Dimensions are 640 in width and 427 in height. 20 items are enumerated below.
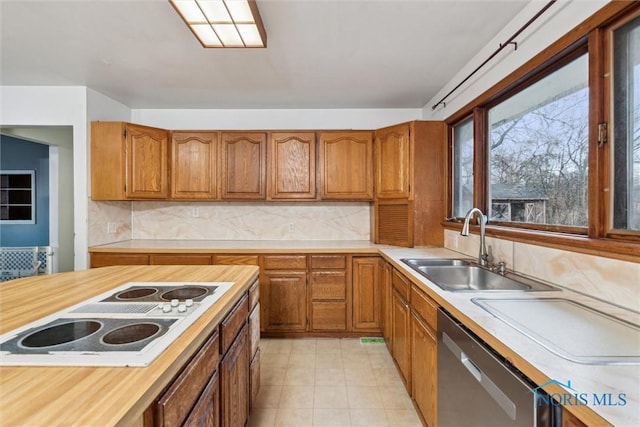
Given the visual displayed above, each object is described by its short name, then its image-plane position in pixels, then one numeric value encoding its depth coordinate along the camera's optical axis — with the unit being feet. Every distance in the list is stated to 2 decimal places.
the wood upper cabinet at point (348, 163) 10.46
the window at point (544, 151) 4.81
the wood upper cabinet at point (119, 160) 9.65
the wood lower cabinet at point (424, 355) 4.89
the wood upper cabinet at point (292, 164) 10.51
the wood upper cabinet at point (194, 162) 10.57
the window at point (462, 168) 8.35
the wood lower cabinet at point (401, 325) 6.36
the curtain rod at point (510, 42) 4.89
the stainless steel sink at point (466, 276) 5.09
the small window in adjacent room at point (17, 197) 14.28
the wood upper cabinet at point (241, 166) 10.55
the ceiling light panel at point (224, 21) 5.02
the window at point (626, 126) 3.84
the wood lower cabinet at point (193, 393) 2.50
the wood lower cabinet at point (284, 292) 9.44
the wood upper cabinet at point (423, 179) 9.27
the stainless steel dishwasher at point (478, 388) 2.62
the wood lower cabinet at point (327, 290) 9.48
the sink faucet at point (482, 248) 6.30
